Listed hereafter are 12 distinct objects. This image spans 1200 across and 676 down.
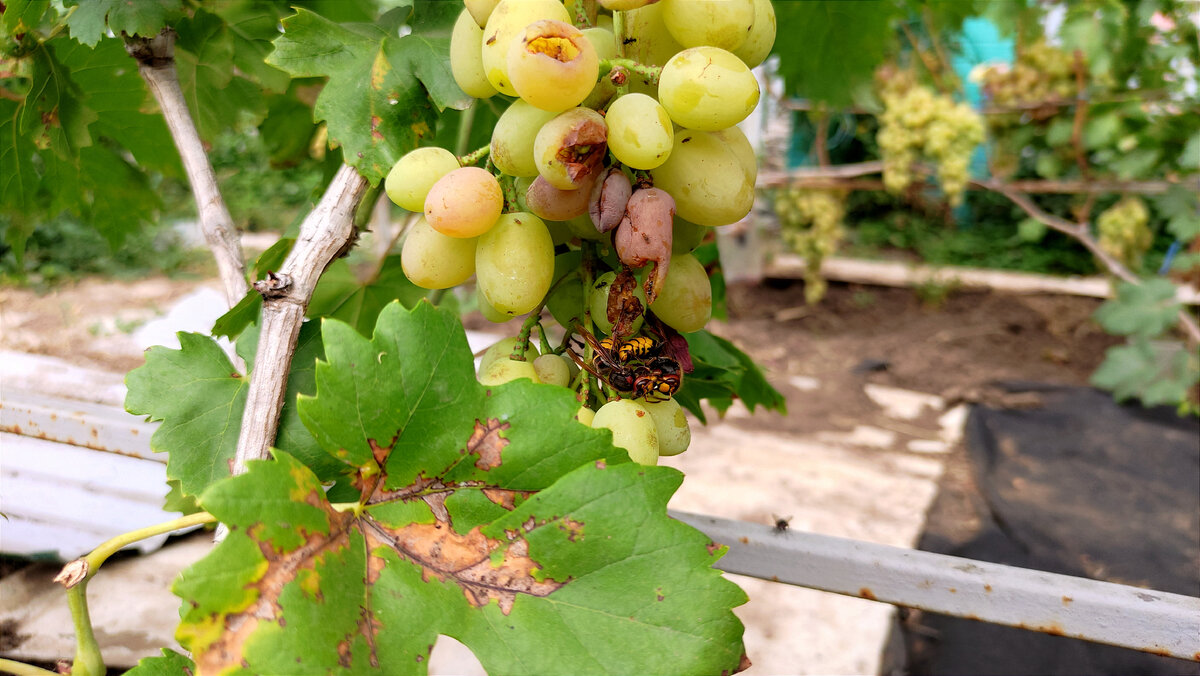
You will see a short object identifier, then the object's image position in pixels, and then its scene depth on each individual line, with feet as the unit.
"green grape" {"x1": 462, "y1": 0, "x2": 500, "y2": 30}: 1.46
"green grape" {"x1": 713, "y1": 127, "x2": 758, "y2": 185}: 1.50
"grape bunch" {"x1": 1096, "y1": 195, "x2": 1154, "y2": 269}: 11.02
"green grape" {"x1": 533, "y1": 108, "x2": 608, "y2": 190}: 1.29
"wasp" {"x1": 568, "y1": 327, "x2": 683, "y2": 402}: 1.37
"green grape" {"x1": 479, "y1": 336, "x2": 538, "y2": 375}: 1.58
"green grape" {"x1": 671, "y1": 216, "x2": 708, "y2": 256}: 1.54
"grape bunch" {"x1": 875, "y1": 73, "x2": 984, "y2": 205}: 11.02
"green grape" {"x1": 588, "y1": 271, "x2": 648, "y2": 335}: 1.44
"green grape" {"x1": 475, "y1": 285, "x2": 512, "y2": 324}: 1.62
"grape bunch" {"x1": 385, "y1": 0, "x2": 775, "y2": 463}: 1.30
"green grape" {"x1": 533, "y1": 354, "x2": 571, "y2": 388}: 1.54
